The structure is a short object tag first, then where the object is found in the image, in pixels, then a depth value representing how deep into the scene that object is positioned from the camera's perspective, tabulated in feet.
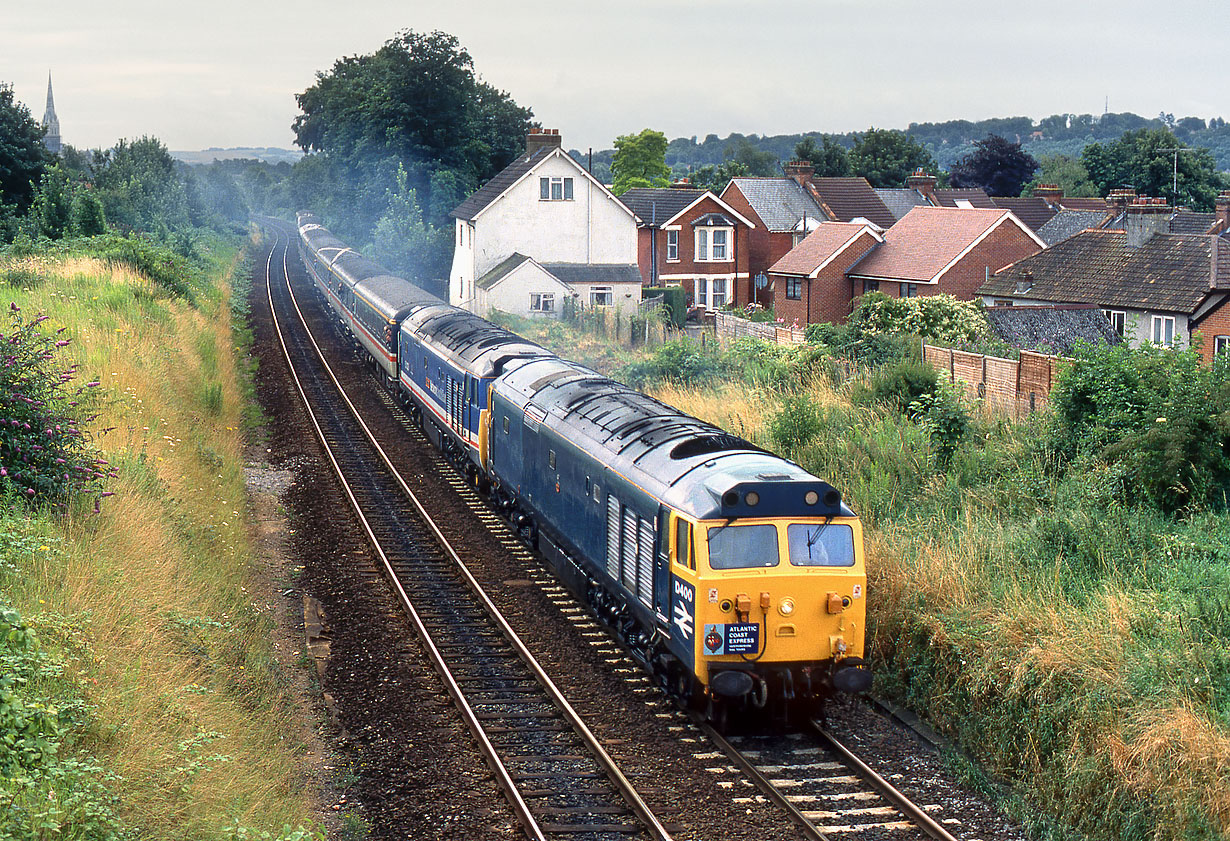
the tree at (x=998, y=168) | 343.87
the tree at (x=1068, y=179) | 322.14
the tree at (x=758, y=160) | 464.65
